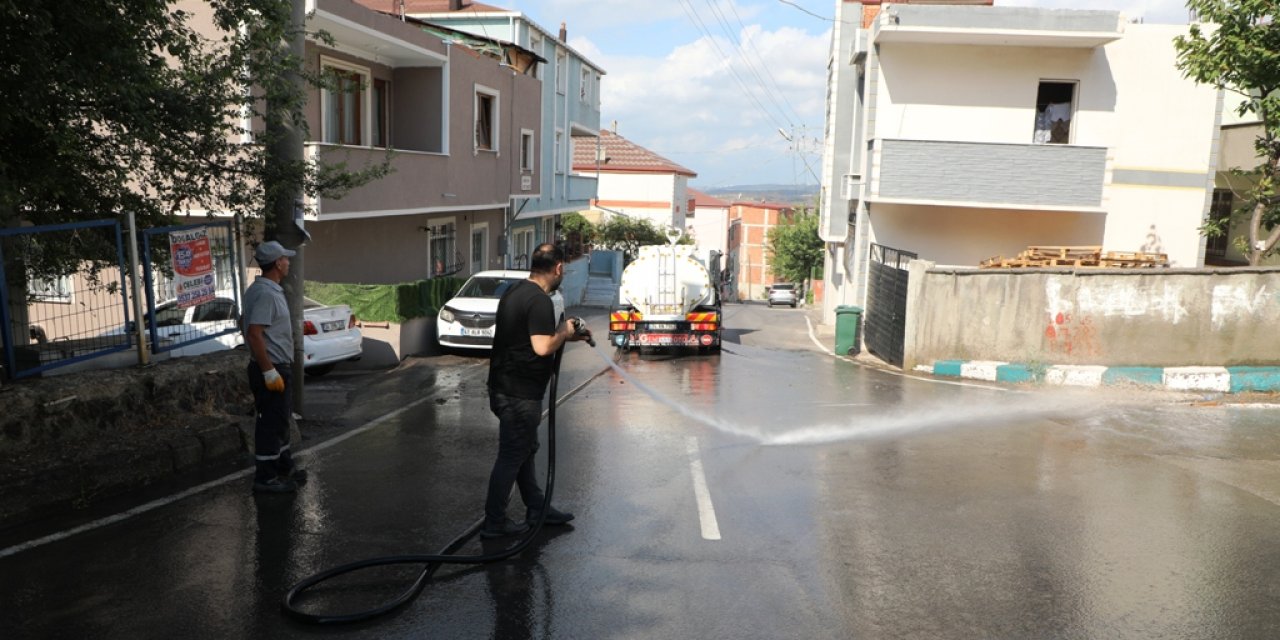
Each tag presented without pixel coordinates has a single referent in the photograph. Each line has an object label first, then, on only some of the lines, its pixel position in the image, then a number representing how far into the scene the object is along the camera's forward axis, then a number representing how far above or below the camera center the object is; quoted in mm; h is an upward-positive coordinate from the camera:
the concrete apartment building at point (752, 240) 92250 -1538
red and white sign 8867 -524
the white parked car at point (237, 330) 9023 -1420
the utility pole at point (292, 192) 9297 +216
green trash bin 20484 -2214
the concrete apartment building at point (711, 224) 86812 -99
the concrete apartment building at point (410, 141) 17578 +1680
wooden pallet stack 16891 -502
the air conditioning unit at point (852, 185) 24812 +1094
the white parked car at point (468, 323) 17469 -1929
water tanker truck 19734 -1747
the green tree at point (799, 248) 65750 -1631
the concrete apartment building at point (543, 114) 28328 +3688
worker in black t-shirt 6039 -939
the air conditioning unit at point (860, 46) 23791 +4568
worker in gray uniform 6969 -1108
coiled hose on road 4887 -2040
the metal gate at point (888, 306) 17391 -1550
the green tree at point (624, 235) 49594 -712
